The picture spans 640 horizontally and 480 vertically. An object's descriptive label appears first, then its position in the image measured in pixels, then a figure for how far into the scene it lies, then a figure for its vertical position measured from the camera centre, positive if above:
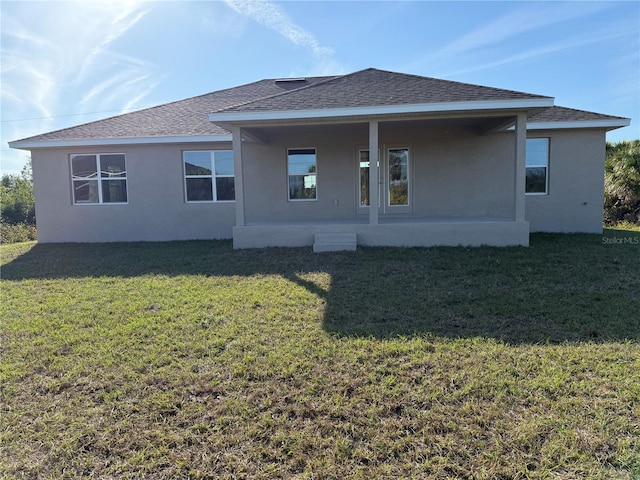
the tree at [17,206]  22.03 +0.38
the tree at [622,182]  14.23 +0.85
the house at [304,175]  10.54 +0.98
